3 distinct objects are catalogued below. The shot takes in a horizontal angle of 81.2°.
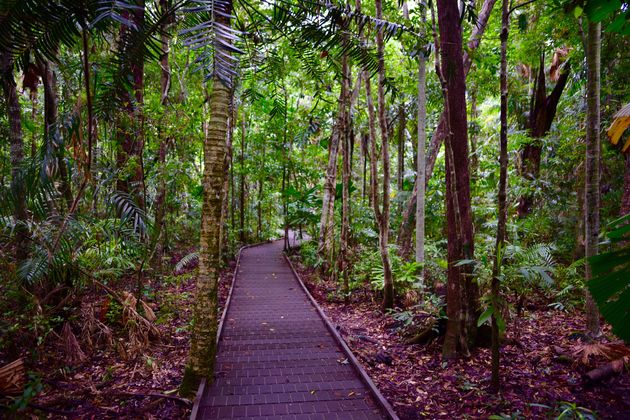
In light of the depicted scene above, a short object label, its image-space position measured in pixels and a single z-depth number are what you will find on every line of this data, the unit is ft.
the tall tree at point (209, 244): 13.29
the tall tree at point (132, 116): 12.79
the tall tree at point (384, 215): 21.93
